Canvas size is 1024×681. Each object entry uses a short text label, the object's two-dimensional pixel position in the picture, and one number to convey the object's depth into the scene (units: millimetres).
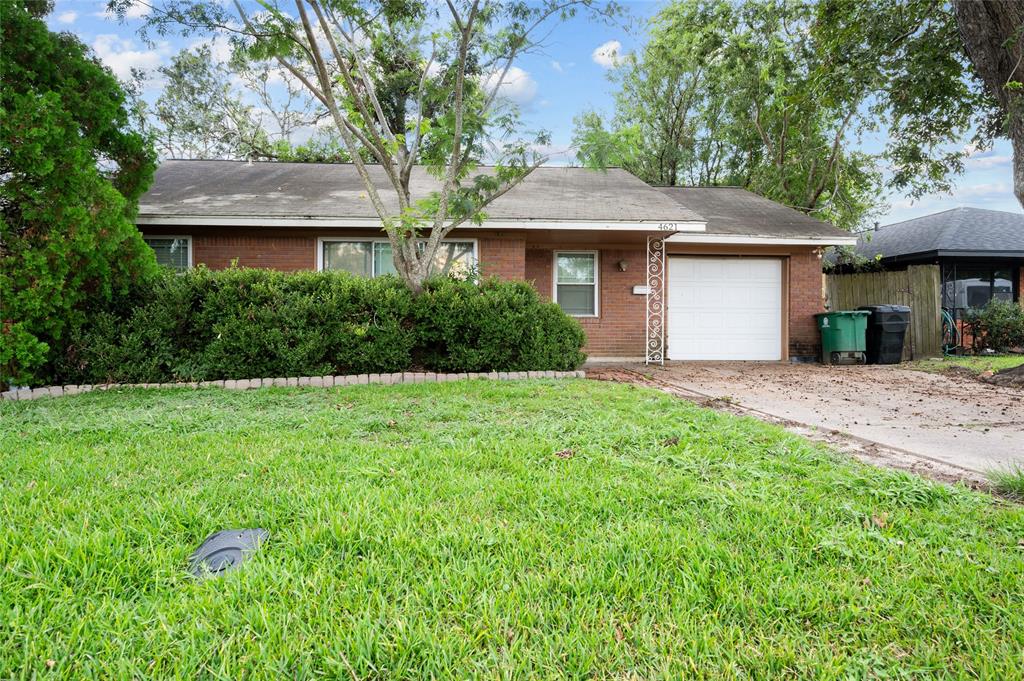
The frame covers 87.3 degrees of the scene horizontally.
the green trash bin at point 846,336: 10664
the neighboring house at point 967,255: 13945
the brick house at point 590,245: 9492
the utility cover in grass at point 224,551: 2004
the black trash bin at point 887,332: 10828
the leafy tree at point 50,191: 5711
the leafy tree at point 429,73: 6723
